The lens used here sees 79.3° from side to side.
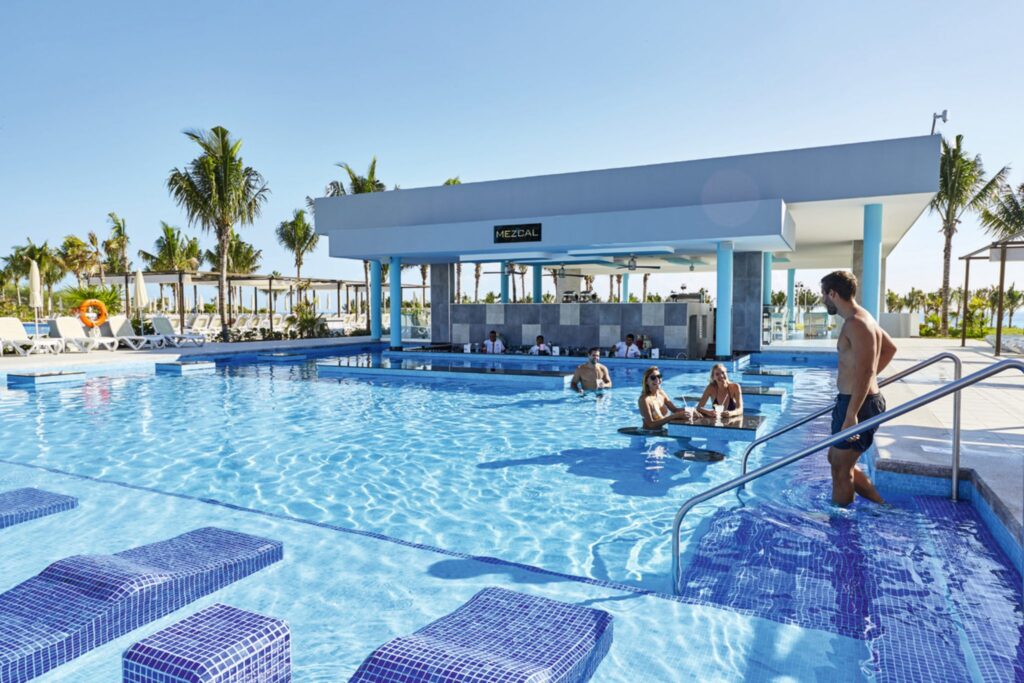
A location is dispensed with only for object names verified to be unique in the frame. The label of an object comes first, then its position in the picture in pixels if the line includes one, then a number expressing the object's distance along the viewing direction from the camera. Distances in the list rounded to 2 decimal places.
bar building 15.35
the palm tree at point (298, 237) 41.50
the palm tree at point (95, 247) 42.25
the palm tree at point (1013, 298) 39.72
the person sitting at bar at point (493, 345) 19.70
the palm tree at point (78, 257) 42.00
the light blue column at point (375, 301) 23.75
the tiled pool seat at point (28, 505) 4.89
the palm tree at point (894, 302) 55.88
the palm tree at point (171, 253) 45.19
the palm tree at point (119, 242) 43.47
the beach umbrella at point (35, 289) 18.94
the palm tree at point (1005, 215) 25.00
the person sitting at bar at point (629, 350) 17.58
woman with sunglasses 8.27
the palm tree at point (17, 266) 51.88
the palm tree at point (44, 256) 50.26
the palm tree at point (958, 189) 27.39
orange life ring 20.73
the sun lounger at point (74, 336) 19.73
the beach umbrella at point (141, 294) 22.50
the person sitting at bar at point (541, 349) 19.12
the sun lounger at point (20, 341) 18.36
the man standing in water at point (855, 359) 4.38
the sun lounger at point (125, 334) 21.14
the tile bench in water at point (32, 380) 13.70
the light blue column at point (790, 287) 31.94
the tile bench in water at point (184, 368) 16.10
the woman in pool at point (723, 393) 8.47
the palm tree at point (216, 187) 23.78
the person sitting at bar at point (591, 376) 12.32
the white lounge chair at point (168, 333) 22.47
